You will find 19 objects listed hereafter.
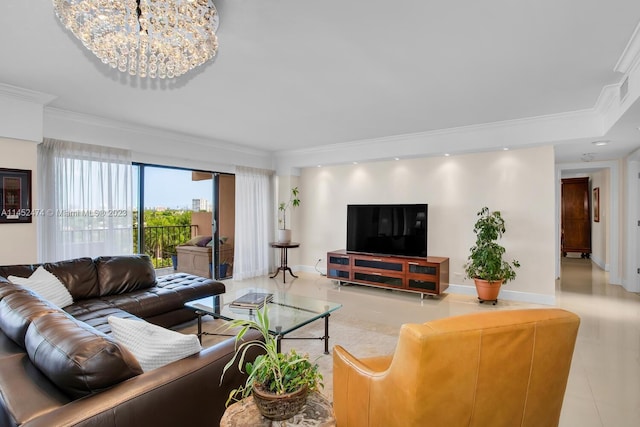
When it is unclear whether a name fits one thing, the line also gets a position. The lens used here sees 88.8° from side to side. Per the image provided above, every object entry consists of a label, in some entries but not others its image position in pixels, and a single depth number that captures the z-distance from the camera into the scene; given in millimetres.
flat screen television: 5414
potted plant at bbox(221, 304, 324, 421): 1167
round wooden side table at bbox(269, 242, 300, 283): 6473
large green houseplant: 4637
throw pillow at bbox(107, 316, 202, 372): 1484
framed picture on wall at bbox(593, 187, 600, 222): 8094
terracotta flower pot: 4648
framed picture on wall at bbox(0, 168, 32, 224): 3543
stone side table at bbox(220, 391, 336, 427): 1198
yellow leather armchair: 1229
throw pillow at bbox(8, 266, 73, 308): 2932
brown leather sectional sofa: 1151
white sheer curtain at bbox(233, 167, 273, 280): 6449
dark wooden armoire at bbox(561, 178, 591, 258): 9219
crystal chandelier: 1867
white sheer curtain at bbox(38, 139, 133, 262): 4039
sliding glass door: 5852
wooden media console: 4996
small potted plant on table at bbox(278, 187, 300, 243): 7059
